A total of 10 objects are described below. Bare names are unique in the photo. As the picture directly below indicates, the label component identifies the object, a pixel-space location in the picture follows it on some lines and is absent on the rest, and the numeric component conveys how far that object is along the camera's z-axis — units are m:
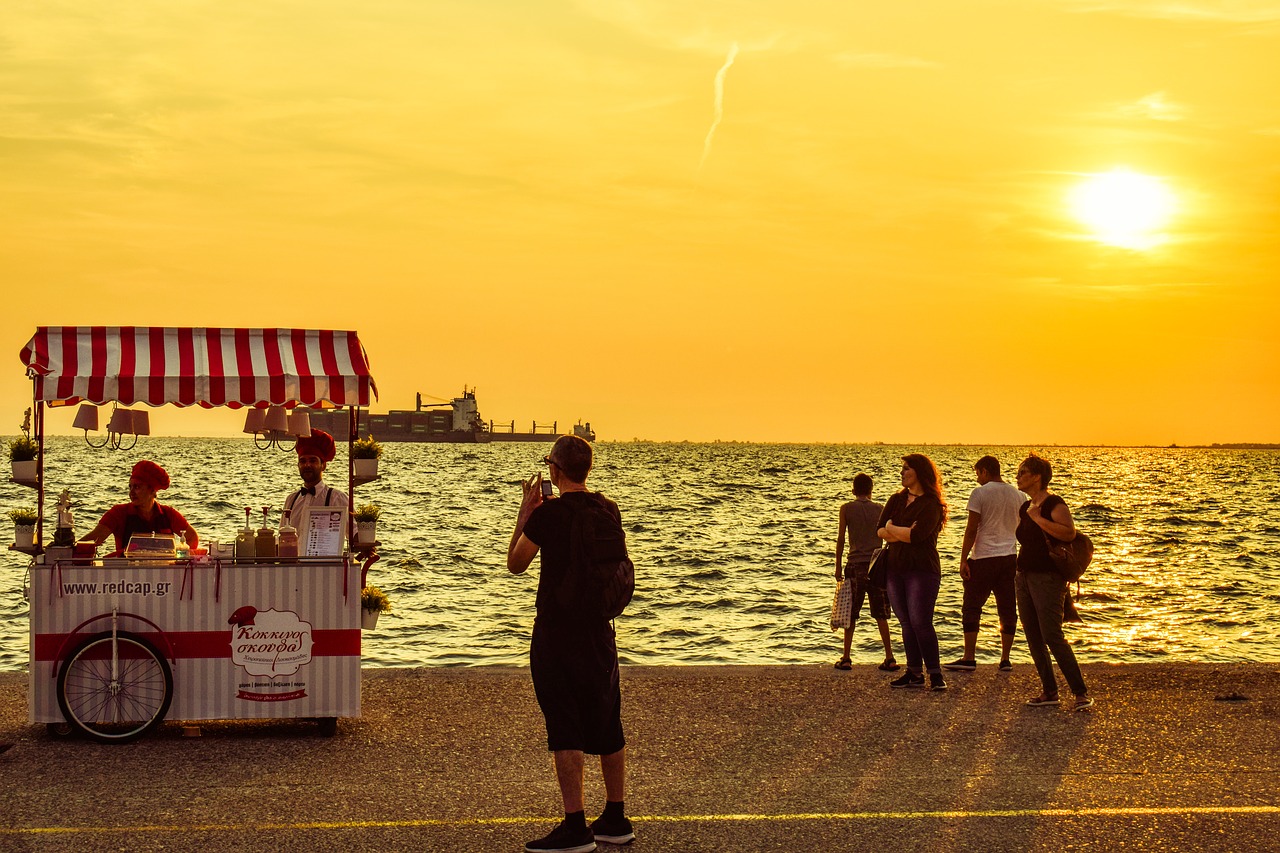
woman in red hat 10.02
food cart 9.28
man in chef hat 10.28
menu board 9.88
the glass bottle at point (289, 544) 9.66
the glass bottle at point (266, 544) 9.64
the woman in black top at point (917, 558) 11.23
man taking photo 6.69
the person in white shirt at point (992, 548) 11.95
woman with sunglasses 10.28
